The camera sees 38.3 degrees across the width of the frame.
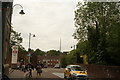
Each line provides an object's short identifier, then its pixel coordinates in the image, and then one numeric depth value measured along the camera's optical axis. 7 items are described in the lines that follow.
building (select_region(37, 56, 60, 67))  95.36
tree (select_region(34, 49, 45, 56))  104.40
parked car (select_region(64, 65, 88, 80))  16.43
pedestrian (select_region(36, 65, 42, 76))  19.50
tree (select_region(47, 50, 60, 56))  106.79
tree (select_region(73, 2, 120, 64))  19.79
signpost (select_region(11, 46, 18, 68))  26.54
